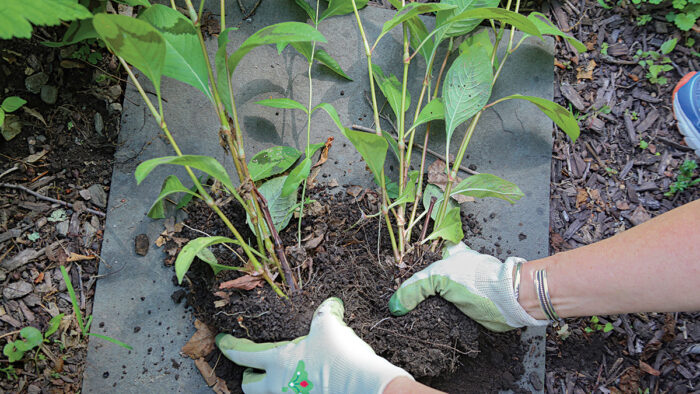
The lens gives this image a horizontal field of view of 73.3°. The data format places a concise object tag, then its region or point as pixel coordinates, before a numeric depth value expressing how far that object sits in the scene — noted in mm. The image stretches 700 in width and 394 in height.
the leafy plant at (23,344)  1408
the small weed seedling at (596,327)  1617
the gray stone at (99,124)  1600
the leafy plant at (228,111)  986
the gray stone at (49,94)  1566
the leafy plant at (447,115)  1433
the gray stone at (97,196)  1574
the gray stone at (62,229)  1548
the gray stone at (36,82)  1551
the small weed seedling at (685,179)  1755
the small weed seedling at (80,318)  1425
